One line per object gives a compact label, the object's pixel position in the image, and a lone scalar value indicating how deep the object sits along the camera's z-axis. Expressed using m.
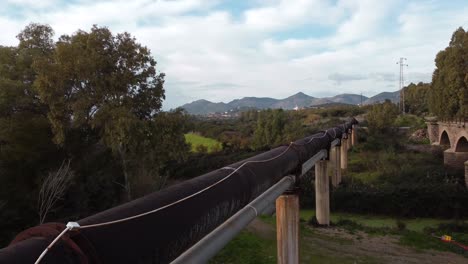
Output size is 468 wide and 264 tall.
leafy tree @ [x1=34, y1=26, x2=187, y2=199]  15.02
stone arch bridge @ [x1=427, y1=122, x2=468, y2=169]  28.35
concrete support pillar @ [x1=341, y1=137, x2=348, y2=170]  28.42
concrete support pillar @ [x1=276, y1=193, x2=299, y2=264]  5.25
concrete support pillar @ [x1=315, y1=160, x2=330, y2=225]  13.57
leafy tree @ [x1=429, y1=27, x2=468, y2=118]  26.30
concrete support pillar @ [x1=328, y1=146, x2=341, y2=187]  20.00
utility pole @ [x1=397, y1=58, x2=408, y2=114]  67.11
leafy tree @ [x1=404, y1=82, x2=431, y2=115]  65.85
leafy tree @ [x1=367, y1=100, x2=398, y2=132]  44.66
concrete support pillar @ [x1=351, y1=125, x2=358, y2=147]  38.86
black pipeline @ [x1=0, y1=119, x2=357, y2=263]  1.40
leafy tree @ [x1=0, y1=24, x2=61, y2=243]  14.27
